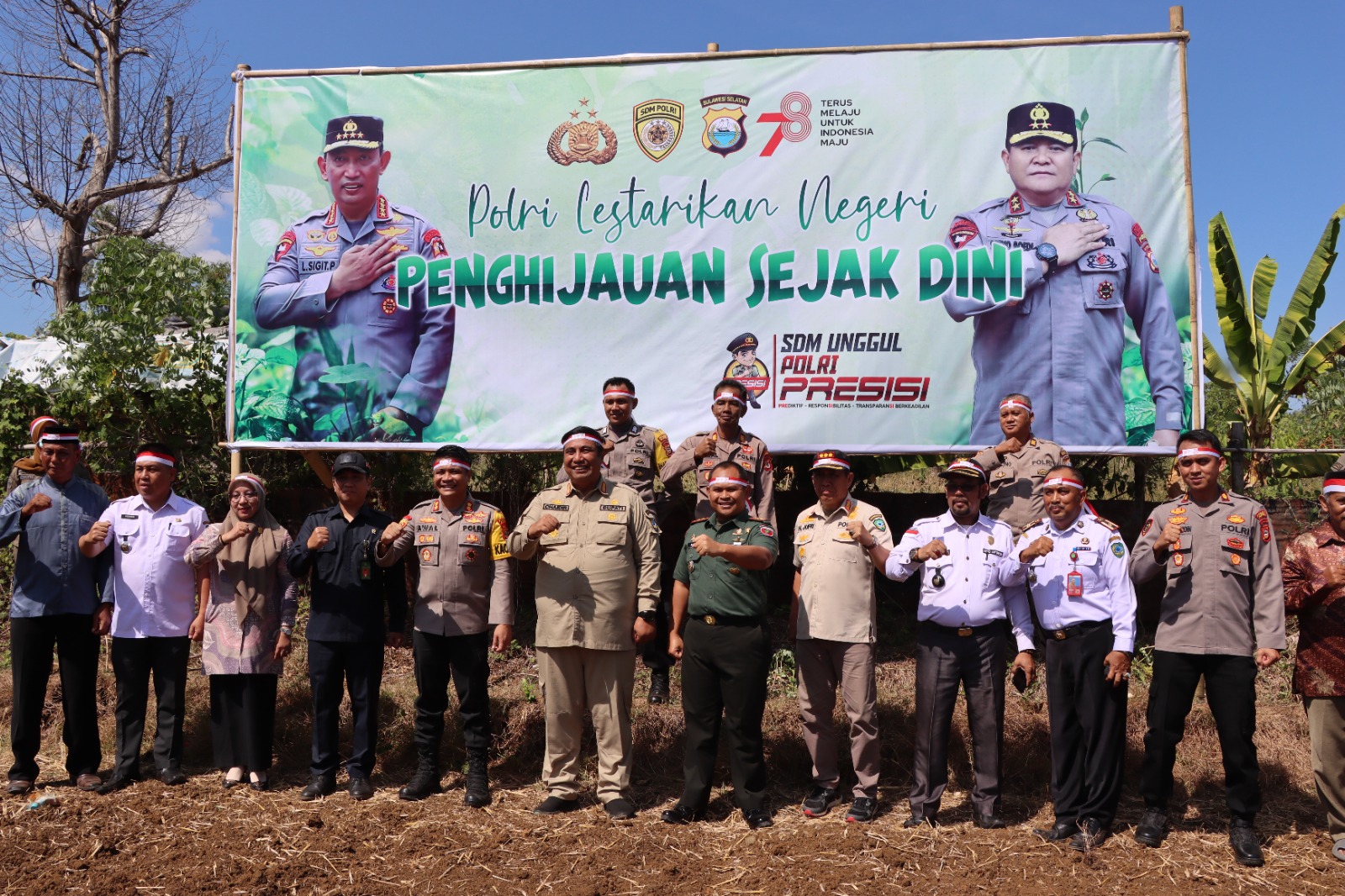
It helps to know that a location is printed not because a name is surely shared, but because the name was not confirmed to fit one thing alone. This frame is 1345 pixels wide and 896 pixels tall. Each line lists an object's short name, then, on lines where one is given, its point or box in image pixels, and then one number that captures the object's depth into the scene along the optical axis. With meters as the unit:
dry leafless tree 13.88
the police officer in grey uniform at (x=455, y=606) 5.00
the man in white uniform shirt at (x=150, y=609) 5.26
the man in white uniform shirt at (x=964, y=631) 4.61
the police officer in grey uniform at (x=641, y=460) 5.78
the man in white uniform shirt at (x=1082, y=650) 4.46
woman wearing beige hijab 5.20
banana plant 8.75
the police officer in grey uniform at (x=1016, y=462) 5.48
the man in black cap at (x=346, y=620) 5.10
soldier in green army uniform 4.69
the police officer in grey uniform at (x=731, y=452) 5.58
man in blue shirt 5.17
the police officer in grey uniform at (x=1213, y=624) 4.35
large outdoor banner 6.33
